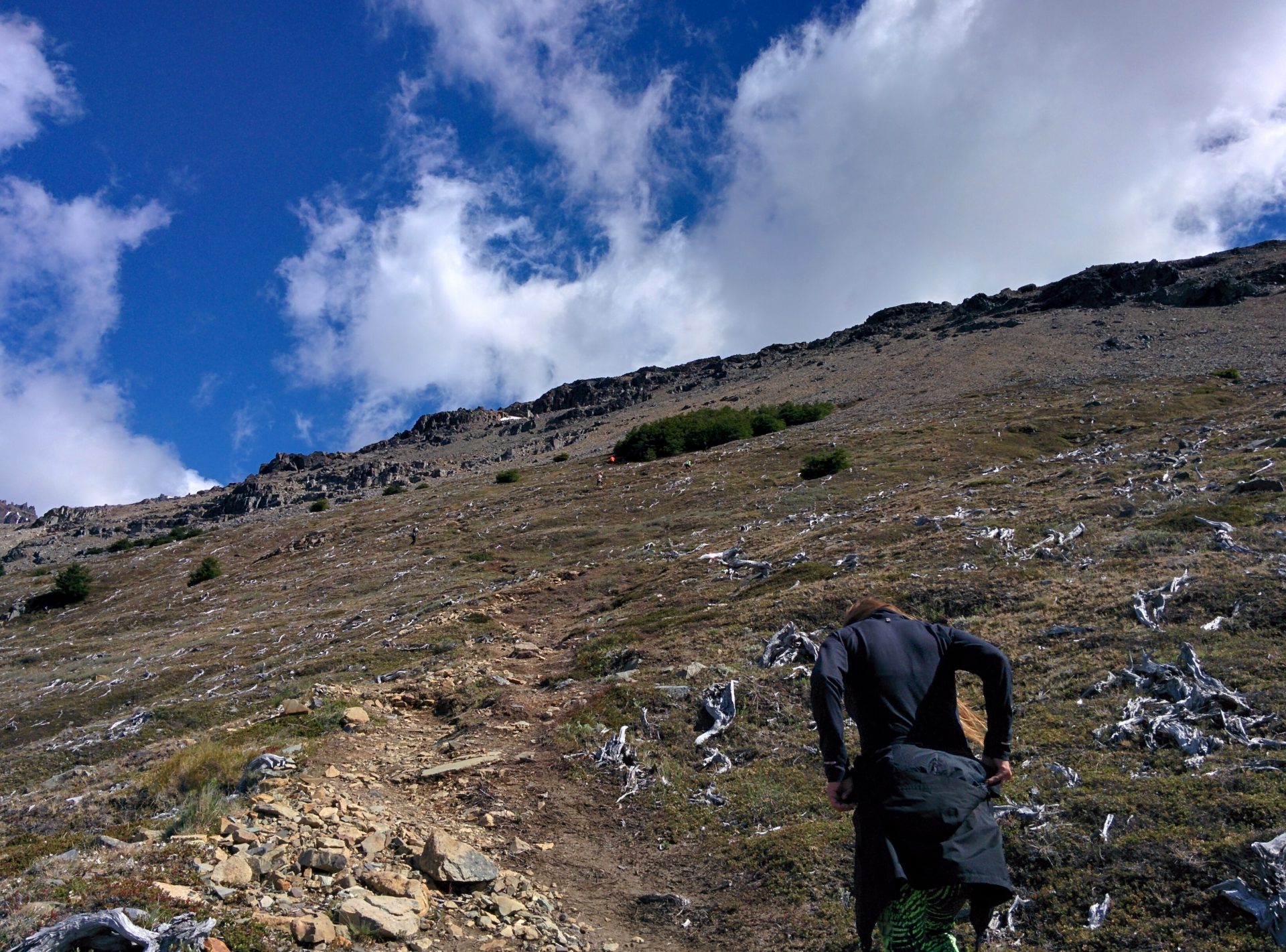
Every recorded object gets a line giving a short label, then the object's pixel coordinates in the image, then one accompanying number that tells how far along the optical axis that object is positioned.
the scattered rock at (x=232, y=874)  6.01
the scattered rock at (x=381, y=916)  5.79
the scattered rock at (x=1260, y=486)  15.44
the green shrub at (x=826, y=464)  35.19
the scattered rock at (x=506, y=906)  6.66
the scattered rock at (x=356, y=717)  12.81
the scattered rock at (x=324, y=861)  6.59
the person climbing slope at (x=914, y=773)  3.47
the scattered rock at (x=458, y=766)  10.38
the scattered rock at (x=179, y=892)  5.47
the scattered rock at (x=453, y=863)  6.90
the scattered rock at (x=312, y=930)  5.41
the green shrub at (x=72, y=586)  47.62
